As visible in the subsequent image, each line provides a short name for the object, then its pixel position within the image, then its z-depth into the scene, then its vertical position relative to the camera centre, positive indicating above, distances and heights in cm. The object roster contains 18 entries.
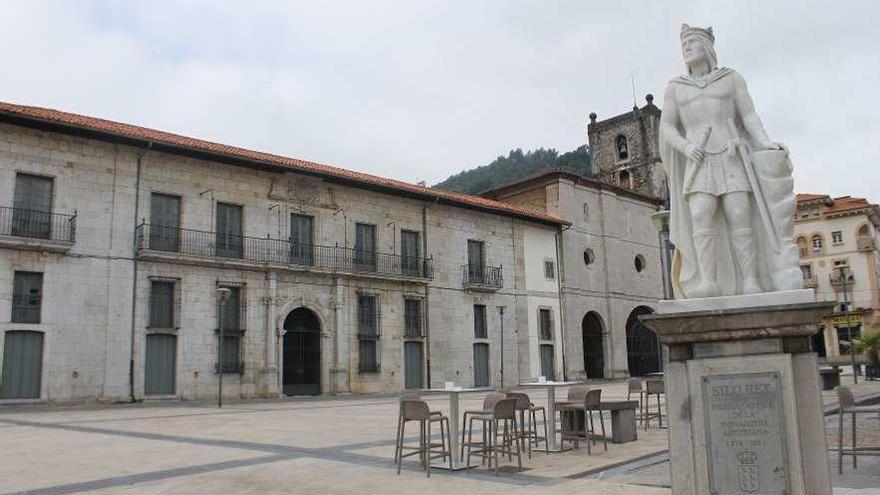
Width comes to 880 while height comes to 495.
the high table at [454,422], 736 -77
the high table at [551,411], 873 -81
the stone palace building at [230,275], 2036 +286
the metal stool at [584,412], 845 -86
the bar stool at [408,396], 746 -49
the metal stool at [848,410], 637 -66
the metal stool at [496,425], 701 -87
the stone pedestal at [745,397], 418 -35
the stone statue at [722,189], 464 +104
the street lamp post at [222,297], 1962 +169
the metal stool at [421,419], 706 -70
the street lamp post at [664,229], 1305 +230
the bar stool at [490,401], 826 -63
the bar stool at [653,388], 1100 -71
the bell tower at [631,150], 4994 +1476
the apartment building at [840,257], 5369 +655
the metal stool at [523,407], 826 -72
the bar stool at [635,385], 1169 -69
